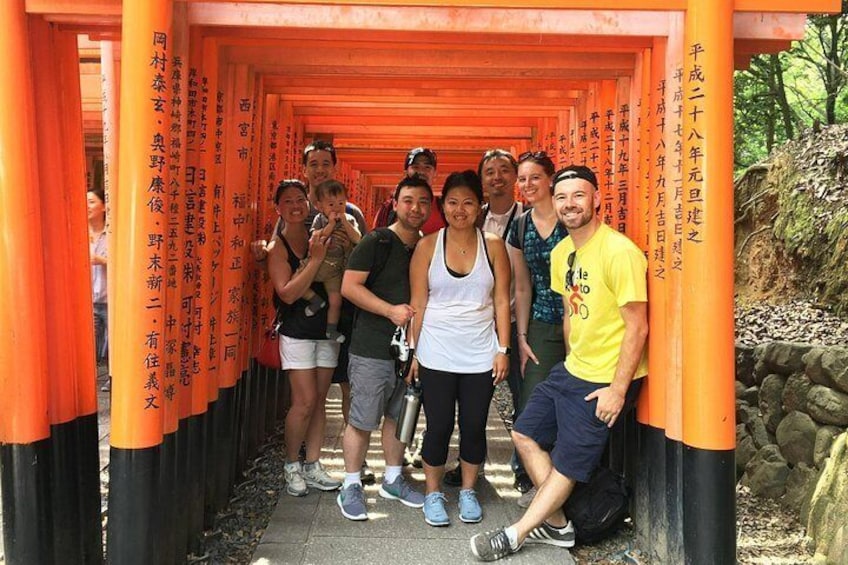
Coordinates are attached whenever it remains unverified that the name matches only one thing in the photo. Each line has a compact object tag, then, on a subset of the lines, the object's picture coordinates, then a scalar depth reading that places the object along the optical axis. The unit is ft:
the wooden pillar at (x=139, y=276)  8.75
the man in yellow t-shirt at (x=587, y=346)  10.21
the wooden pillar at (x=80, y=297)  10.17
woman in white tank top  11.83
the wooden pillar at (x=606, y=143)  13.21
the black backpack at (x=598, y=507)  11.49
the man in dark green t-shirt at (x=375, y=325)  12.18
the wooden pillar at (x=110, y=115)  12.88
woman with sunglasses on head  12.46
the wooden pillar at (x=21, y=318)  9.08
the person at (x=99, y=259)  20.62
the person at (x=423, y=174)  14.87
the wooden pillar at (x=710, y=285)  9.29
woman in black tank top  12.74
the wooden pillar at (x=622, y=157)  12.23
